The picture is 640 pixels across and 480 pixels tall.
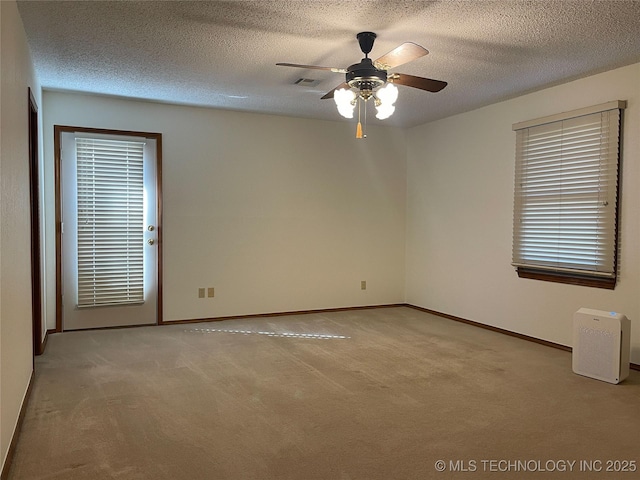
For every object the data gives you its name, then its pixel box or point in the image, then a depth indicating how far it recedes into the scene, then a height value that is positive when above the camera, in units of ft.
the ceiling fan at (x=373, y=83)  10.80 +3.10
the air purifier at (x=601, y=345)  12.17 -3.04
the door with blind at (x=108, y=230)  17.31 -0.40
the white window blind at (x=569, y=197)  14.03 +0.82
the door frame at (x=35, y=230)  13.17 -0.33
